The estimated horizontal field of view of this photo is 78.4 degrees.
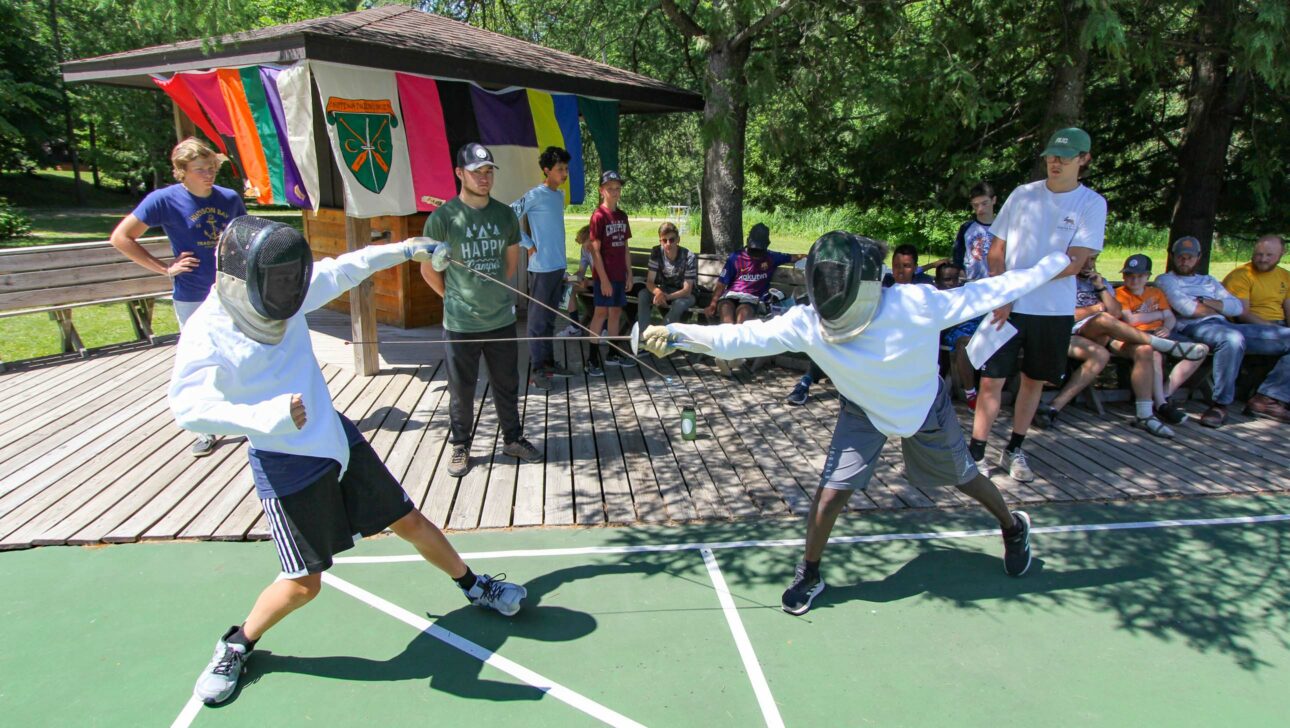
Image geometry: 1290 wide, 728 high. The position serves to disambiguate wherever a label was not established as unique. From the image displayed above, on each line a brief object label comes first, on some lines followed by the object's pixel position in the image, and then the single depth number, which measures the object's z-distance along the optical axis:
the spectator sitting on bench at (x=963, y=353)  6.46
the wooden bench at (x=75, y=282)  7.19
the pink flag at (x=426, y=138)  7.27
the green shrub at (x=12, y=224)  16.11
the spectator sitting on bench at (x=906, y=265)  6.77
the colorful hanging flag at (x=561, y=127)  8.50
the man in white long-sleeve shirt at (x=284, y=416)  2.61
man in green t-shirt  4.82
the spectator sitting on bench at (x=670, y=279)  7.97
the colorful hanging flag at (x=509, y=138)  8.05
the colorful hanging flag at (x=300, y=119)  6.46
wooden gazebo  6.41
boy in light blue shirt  6.64
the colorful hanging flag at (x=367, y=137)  6.60
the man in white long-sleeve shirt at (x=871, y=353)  3.21
